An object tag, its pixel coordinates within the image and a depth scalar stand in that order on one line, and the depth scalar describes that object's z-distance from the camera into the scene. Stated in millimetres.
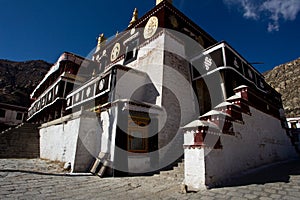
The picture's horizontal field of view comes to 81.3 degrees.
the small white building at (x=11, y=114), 32281
